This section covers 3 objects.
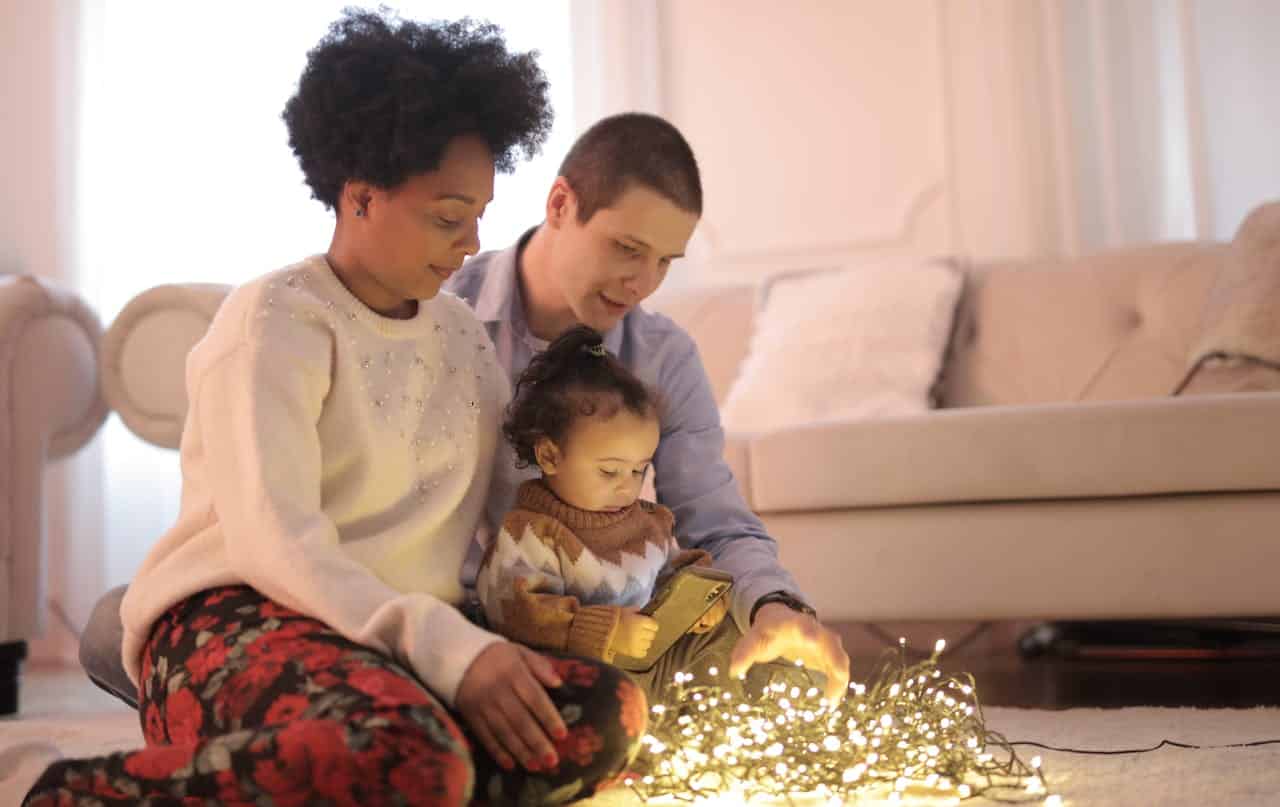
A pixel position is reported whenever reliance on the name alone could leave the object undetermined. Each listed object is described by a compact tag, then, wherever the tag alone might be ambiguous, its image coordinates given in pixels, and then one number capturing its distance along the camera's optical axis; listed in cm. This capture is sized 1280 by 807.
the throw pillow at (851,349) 276
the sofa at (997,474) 207
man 154
